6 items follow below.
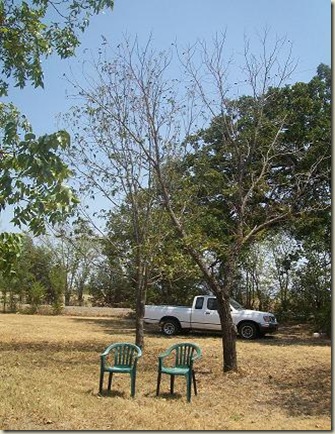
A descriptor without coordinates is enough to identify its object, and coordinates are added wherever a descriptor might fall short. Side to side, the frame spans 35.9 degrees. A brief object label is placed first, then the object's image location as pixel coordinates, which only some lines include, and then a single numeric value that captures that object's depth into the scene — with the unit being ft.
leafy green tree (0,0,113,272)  11.05
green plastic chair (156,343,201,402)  27.37
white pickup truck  60.08
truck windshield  61.96
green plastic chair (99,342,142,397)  27.37
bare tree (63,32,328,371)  35.55
